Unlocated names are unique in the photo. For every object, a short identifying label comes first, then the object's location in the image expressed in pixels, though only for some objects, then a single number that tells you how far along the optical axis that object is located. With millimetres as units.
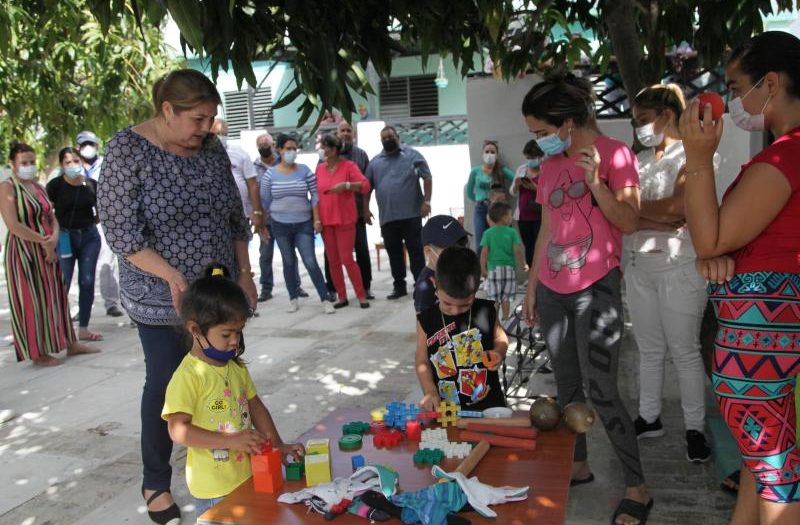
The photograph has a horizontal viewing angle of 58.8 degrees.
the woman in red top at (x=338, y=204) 7930
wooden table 1998
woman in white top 3512
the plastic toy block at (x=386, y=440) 2518
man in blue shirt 8055
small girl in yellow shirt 2477
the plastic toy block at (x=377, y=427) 2662
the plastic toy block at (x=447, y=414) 2666
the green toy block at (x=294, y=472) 2312
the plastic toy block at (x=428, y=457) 2338
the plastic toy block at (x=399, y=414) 2666
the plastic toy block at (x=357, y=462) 2334
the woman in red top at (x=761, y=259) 2045
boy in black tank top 3062
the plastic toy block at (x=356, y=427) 2656
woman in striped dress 6215
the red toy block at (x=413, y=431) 2565
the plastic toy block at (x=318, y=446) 2395
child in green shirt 6246
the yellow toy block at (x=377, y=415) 2754
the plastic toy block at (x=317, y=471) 2258
